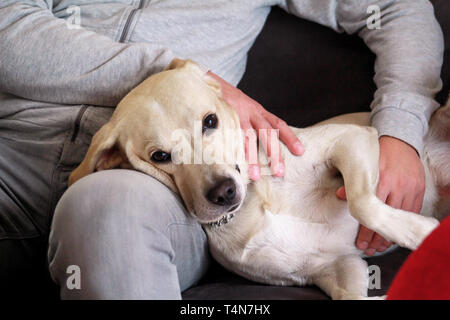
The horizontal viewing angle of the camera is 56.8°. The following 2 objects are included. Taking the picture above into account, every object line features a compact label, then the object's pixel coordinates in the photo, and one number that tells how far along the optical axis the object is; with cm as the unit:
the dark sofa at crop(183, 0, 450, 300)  165
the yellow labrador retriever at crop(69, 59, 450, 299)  112
